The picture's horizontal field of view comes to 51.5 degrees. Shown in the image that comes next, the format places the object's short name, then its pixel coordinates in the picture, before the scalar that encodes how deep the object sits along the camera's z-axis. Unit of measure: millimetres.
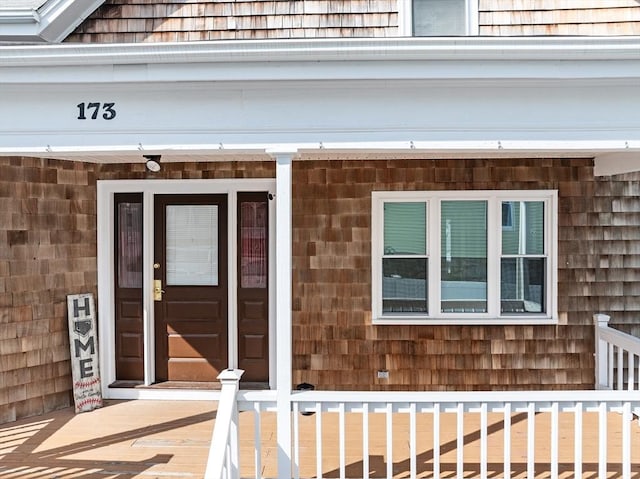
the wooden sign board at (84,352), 6176
